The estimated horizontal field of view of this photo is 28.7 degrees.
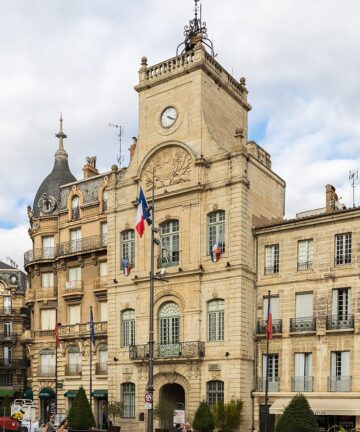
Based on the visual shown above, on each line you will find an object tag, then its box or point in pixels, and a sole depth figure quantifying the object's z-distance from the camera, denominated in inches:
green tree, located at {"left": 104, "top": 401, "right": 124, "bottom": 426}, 1572.3
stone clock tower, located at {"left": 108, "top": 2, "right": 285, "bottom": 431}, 1489.9
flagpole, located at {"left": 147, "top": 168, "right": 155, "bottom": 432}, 1048.8
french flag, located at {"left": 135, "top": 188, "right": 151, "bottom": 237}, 1156.5
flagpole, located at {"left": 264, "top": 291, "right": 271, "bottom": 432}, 1314.0
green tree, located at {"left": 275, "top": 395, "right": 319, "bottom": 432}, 1116.5
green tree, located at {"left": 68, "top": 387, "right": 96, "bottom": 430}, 1523.1
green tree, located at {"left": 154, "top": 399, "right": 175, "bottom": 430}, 1488.7
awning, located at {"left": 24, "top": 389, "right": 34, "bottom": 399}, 2133.4
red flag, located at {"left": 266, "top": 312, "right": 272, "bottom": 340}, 1369.0
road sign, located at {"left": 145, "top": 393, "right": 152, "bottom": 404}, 1050.7
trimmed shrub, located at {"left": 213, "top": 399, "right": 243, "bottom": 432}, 1384.1
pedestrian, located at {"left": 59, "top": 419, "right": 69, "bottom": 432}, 891.9
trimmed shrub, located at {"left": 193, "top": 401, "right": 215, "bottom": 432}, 1389.0
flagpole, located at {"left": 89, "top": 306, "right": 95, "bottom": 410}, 1704.0
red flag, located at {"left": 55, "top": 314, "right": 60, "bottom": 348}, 1854.1
